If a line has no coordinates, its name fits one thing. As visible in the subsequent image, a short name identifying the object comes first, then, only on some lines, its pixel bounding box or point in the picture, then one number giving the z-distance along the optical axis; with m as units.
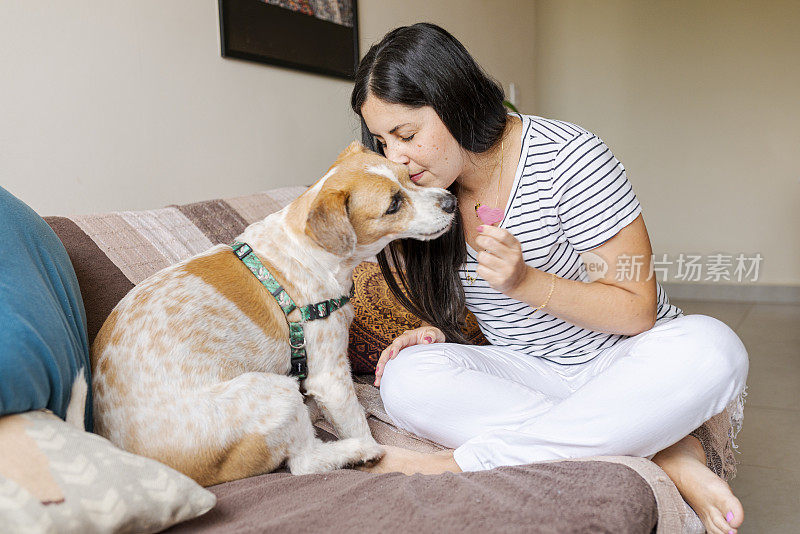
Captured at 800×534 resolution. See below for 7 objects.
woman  1.30
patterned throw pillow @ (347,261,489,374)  1.94
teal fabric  0.93
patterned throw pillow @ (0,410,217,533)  0.81
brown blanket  0.97
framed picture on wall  2.47
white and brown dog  1.19
